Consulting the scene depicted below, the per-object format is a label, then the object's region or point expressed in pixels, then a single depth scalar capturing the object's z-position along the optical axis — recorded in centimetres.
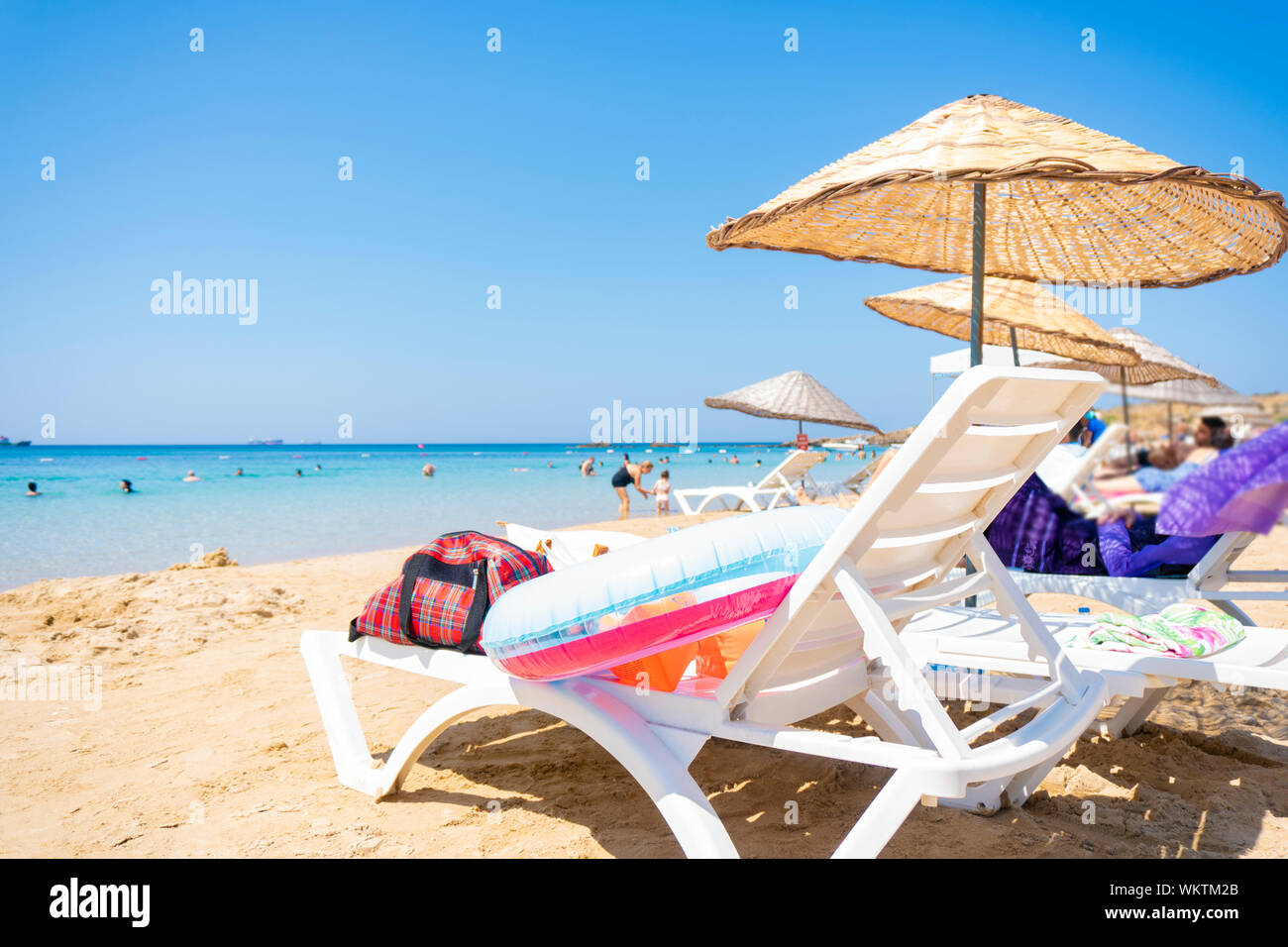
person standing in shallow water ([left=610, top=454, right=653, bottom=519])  1656
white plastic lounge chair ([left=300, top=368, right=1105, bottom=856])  152
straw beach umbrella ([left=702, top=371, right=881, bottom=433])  1502
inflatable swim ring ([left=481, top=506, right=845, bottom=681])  165
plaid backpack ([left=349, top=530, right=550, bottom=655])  238
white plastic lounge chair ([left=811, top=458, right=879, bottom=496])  1545
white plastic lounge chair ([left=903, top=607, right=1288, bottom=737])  221
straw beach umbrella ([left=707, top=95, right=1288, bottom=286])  288
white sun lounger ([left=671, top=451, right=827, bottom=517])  1355
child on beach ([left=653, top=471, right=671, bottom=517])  1553
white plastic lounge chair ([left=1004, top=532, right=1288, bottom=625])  316
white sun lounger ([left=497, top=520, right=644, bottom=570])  343
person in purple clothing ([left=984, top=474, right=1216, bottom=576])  363
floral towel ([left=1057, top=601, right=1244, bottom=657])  236
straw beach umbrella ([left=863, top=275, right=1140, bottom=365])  622
